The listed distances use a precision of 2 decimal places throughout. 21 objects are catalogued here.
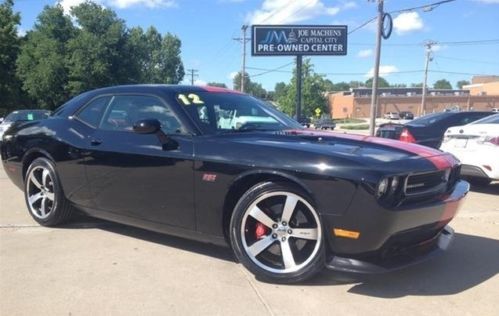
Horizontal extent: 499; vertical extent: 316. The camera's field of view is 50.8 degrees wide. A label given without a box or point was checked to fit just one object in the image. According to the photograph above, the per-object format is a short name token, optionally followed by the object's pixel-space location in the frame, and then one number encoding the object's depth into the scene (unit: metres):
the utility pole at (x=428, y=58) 73.08
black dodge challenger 3.50
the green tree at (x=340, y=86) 189.12
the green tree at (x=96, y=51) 45.41
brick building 105.25
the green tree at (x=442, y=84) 188.77
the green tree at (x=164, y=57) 87.00
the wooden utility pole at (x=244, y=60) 52.91
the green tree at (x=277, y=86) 141.91
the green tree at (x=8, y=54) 39.06
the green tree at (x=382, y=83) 179.89
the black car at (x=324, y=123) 55.52
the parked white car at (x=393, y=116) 85.56
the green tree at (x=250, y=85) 111.97
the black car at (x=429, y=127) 9.79
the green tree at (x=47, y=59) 43.46
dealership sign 30.50
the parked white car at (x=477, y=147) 7.46
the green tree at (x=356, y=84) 184.93
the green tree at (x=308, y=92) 70.81
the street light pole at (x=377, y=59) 27.55
